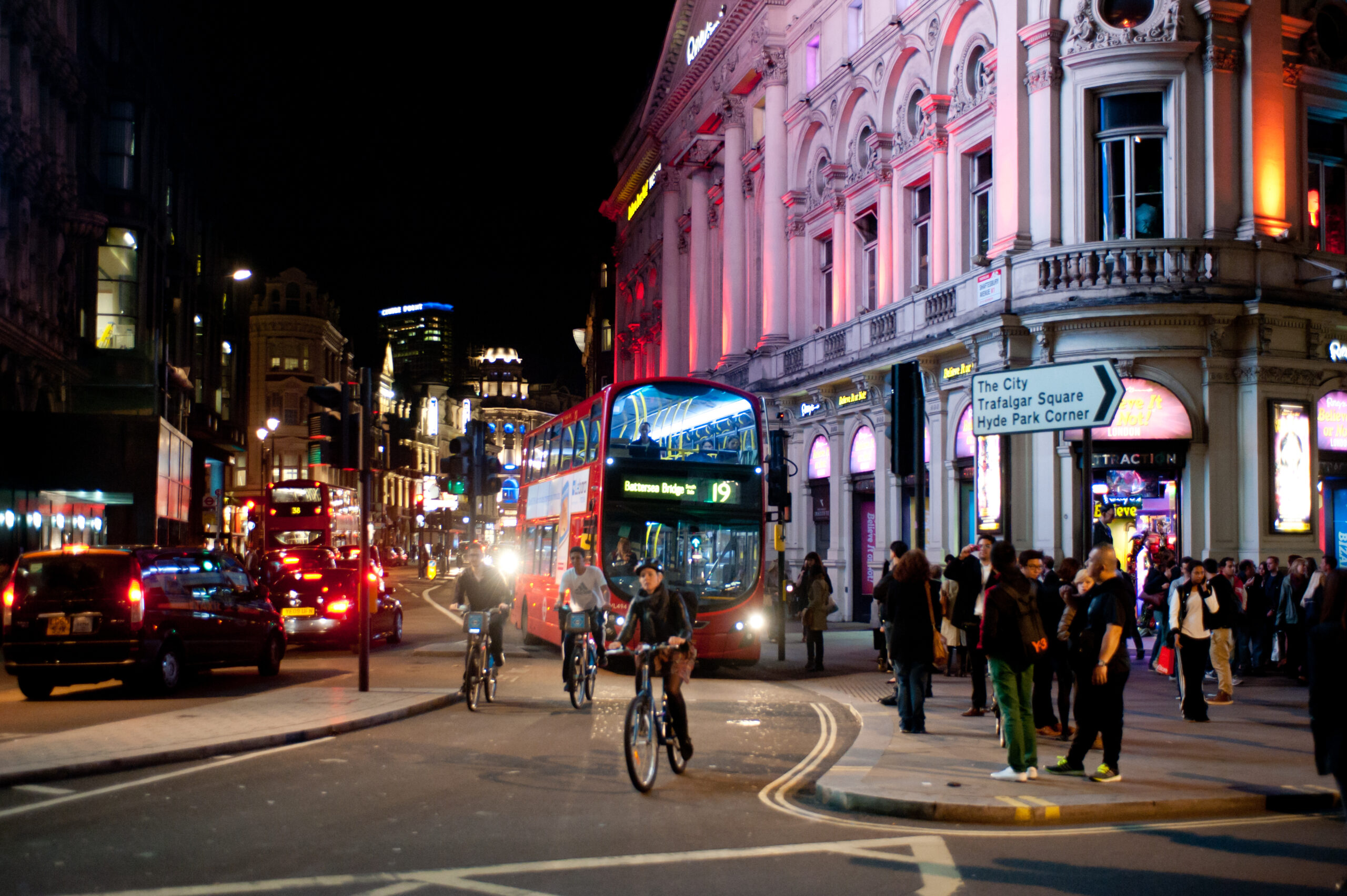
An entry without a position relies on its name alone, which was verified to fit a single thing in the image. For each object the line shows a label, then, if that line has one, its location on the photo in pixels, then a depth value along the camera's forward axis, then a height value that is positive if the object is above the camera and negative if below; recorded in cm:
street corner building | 2364 +514
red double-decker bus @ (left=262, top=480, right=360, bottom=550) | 5153 +70
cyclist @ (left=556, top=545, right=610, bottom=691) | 1616 -69
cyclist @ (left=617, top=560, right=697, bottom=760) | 1052 -75
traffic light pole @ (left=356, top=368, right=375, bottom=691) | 1580 +27
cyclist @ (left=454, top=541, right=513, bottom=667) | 1608 -71
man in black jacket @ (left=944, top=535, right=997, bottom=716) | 1429 -67
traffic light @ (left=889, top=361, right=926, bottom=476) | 1412 +133
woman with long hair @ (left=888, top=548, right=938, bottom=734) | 1293 -95
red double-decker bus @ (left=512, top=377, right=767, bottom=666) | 1953 +57
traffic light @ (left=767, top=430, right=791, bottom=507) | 2017 +81
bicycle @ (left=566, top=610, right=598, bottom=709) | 1558 -147
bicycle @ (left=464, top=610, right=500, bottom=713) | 1512 -151
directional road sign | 1152 +127
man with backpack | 1015 -81
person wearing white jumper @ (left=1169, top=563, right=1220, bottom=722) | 1389 -102
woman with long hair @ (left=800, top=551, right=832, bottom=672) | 2033 -113
